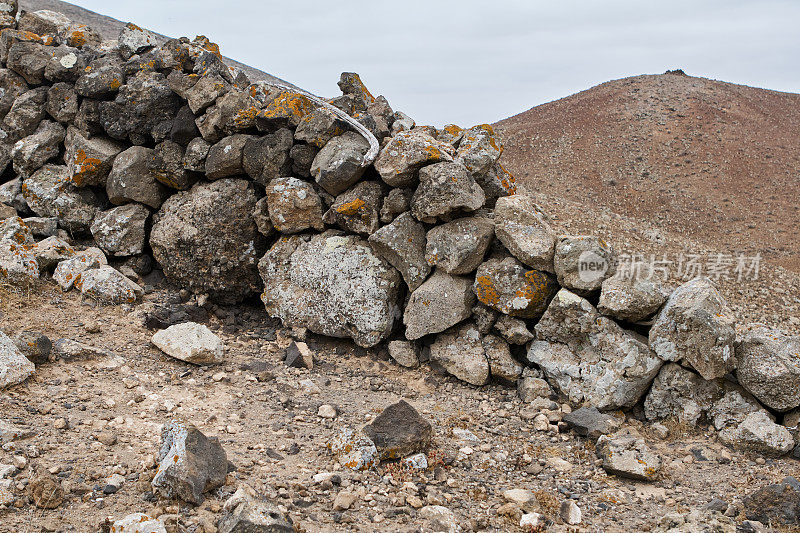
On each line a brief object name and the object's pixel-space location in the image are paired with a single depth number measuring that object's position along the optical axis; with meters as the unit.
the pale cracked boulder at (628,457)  4.76
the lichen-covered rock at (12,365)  4.94
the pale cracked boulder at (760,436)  5.06
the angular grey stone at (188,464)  3.77
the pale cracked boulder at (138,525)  3.28
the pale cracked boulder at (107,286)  7.12
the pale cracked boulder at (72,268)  7.30
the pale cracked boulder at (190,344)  6.15
